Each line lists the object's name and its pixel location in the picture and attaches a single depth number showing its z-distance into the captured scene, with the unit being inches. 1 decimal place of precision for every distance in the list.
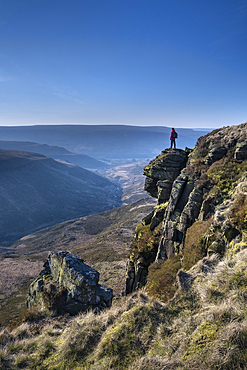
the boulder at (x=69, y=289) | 500.1
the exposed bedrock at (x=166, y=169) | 966.4
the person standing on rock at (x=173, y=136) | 997.2
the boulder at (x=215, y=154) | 730.8
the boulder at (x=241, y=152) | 642.0
